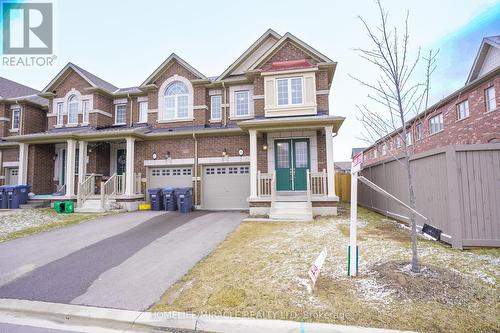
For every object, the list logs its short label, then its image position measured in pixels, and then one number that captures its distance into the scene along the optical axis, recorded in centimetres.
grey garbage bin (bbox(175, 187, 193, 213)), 1205
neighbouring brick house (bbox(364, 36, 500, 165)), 1321
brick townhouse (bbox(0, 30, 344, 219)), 1110
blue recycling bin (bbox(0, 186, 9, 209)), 1348
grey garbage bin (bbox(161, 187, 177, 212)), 1234
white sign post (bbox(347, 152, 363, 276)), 410
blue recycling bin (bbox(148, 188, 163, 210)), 1259
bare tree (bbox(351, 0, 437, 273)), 428
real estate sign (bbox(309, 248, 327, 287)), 365
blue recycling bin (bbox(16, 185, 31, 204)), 1351
